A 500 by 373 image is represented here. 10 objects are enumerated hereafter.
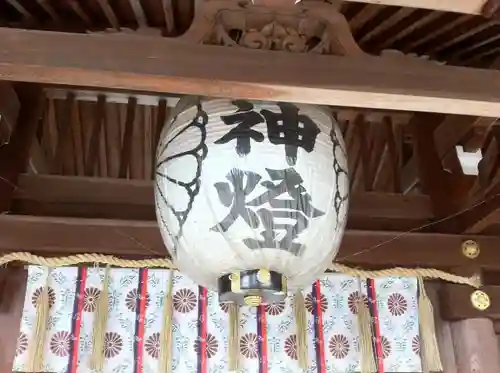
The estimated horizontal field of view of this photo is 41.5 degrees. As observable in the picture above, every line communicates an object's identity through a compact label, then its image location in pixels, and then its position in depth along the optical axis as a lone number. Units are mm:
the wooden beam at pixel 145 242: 2445
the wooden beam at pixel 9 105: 2494
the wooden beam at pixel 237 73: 1631
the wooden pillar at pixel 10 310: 2443
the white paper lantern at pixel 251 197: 1860
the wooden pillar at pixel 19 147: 2607
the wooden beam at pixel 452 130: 2523
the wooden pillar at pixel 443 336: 2633
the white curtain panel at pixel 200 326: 2477
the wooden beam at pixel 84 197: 2705
